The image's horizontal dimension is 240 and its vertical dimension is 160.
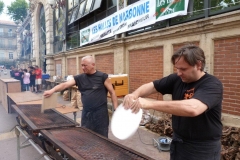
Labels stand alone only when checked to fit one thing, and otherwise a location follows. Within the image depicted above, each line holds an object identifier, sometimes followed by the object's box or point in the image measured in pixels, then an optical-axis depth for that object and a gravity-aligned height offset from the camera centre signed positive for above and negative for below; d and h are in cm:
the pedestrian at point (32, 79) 1291 -62
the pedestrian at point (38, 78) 1275 -54
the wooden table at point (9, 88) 765 -73
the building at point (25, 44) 2627 +407
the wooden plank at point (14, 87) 773 -70
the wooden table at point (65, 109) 488 -103
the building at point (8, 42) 6047 +888
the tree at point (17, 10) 3733 +1166
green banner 490 +170
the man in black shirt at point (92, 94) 338 -42
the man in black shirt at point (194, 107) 142 -27
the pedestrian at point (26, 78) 1272 -54
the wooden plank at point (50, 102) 324 -55
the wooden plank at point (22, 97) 596 -93
